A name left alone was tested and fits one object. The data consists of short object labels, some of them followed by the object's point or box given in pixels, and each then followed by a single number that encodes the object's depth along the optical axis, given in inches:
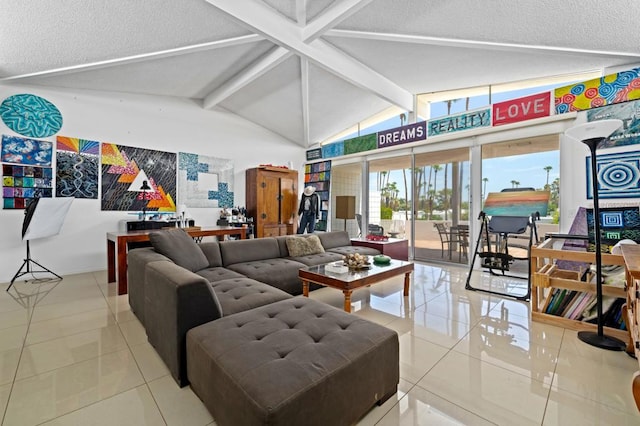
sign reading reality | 180.2
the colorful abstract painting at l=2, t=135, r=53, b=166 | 151.2
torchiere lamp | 83.0
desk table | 132.1
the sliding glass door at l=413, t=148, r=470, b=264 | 203.2
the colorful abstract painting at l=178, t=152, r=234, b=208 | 215.5
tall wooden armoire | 247.6
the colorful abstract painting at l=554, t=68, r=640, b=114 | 131.7
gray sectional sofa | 64.3
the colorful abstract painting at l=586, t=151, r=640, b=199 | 132.6
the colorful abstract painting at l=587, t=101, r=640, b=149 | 132.4
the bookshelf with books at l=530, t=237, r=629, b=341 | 91.9
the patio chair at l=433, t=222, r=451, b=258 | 214.1
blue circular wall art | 151.6
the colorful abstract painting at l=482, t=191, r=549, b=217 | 137.3
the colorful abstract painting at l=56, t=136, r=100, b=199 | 165.5
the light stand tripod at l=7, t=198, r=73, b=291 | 138.6
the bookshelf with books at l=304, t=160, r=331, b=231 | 282.5
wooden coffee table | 101.4
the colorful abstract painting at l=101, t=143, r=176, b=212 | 182.7
